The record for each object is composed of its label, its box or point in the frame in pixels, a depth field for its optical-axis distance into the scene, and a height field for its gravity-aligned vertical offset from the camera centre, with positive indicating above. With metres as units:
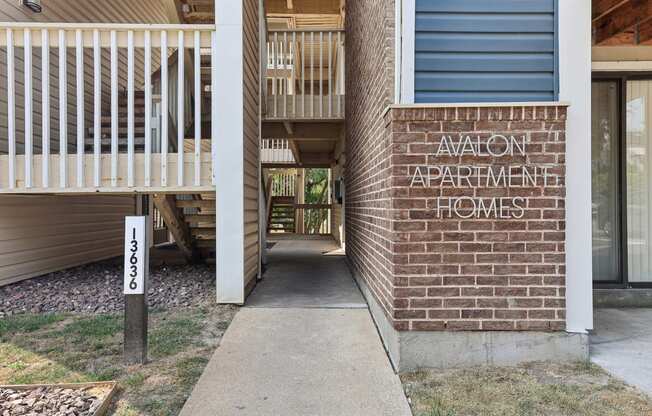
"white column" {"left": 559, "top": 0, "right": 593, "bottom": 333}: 2.65 +0.36
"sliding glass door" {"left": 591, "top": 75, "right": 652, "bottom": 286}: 3.97 +0.25
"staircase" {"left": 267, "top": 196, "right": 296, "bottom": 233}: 14.58 -0.34
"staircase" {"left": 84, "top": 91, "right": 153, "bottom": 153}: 4.80 +1.01
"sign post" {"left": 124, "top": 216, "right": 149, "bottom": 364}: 2.61 -0.54
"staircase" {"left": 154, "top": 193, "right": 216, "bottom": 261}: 5.16 -0.15
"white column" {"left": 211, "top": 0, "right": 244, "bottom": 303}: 3.94 +0.61
